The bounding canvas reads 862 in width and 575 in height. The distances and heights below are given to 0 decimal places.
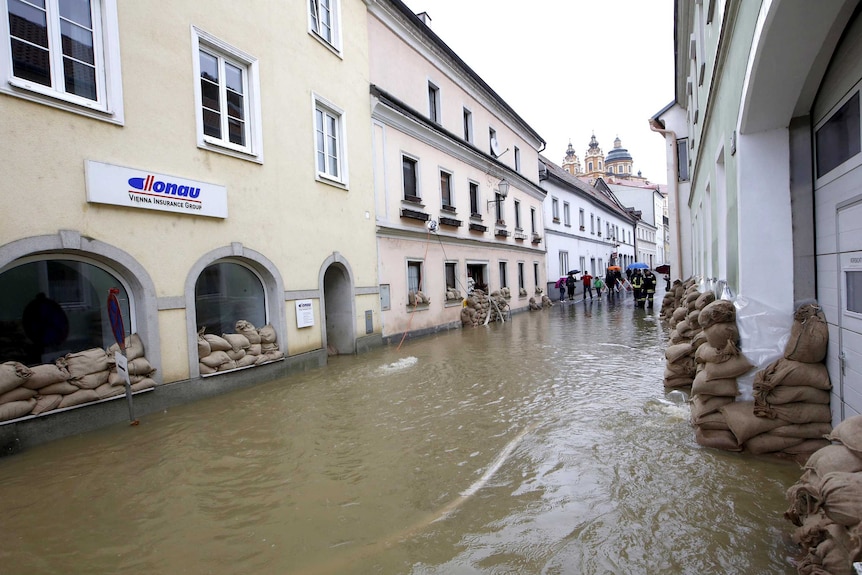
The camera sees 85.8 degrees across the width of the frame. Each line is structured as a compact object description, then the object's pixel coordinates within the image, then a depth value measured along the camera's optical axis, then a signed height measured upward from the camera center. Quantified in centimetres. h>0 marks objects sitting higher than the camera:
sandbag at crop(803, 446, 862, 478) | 232 -104
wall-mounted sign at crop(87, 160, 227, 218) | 575 +136
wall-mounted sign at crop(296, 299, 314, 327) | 900 -58
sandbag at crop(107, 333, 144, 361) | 598 -74
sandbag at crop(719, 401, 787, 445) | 382 -132
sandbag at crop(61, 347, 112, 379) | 547 -82
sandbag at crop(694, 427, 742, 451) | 403 -154
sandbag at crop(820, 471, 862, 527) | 206 -108
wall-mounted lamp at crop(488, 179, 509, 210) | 1791 +335
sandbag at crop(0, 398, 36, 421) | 477 -118
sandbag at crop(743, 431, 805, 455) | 374 -147
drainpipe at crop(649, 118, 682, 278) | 1905 +558
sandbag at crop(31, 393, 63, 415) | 505 -119
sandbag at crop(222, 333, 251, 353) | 759 -91
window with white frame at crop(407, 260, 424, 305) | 1388 +7
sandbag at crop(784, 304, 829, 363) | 370 -61
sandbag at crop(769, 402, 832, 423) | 362 -119
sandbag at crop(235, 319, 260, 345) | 792 -77
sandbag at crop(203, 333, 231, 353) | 726 -87
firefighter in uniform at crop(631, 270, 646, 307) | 2035 -98
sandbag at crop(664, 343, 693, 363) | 611 -114
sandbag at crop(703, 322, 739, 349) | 429 -64
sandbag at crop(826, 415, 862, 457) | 231 -90
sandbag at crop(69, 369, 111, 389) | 548 -105
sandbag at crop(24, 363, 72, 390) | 503 -90
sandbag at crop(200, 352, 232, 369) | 710 -111
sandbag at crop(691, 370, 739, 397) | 415 -110
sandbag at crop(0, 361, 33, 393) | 474 -82
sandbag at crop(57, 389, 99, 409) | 532 -122
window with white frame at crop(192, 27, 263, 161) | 728 +315
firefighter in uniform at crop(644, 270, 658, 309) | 1972 -63
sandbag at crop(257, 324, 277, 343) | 818 -87
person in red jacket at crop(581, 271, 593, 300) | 2845 -62
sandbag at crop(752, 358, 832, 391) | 363 -91
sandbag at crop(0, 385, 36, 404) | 480 -104
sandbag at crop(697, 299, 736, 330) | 437 -45
